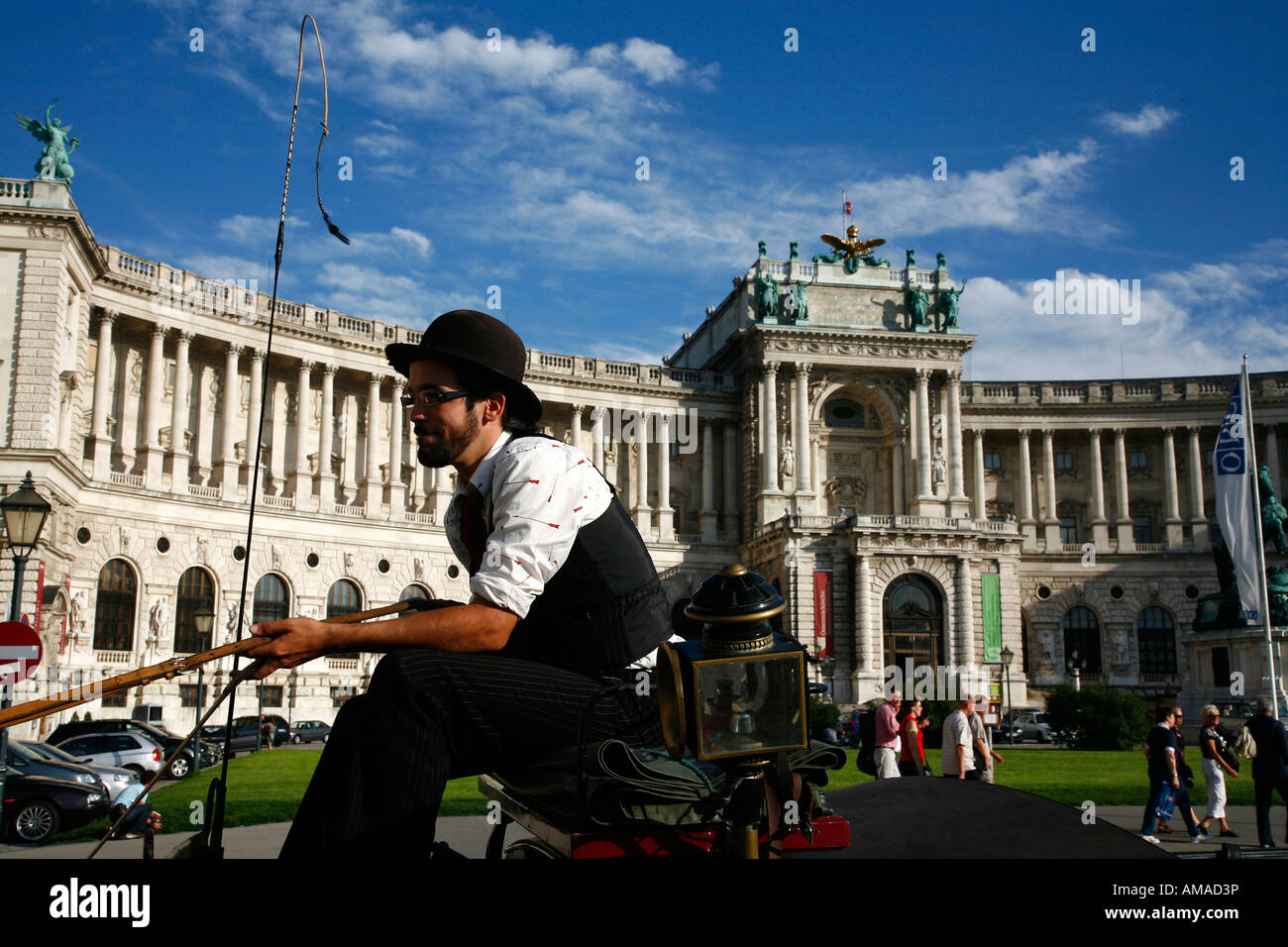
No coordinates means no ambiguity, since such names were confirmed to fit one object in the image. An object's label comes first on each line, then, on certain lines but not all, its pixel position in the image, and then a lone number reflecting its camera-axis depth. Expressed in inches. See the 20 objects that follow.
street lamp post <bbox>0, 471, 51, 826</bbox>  615.2
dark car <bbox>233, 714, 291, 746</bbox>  1733.5
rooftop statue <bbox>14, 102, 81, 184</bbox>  1791.3
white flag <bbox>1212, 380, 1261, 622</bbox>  1407.5
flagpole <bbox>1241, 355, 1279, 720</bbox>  1418.6
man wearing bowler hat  114.3
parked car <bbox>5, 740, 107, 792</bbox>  719.7
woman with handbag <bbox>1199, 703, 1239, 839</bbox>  659.4
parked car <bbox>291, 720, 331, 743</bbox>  1915.6
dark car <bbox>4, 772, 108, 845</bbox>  657.6
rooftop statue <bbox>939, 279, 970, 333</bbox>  2677.2
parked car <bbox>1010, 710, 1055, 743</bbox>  1924.2
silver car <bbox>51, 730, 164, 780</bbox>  1043.9
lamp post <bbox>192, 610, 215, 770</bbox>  1177.8
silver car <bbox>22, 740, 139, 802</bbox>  762.2
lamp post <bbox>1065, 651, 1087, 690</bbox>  2659.9
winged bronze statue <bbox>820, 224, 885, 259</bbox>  2728.8
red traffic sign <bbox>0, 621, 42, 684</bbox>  482.9
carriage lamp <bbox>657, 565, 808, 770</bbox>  113.1
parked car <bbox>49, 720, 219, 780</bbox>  1159.0
